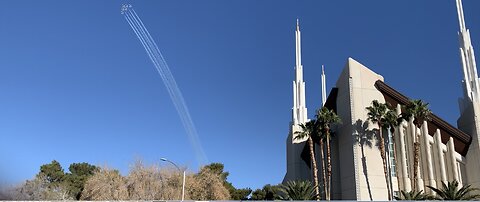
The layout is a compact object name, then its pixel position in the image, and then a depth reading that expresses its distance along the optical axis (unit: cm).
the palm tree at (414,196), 3294
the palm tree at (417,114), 4024
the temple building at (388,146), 4025
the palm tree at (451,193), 3217
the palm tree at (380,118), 4033
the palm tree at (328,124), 4281
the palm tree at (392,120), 4078
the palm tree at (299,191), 3281
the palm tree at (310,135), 4334
